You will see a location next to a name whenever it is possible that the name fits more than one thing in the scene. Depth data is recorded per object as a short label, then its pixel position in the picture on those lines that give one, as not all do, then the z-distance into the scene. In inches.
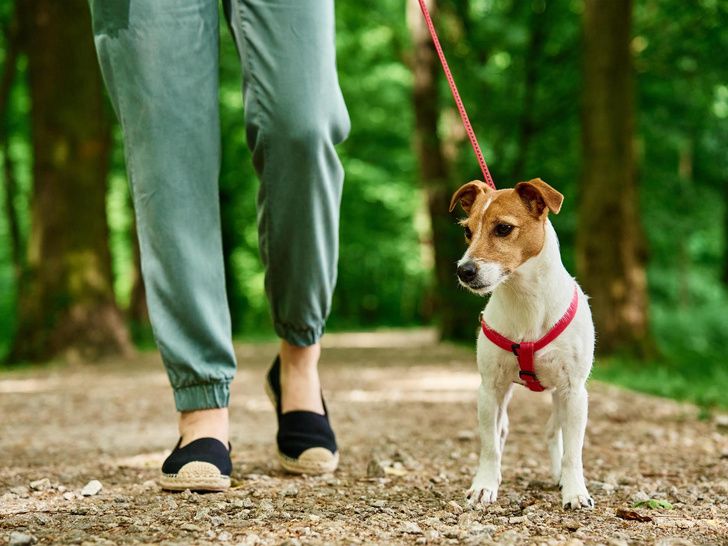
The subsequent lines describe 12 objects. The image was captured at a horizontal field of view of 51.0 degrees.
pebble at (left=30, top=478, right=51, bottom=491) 105.0
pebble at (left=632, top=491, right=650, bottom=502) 101.4
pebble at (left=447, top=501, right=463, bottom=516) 93.8
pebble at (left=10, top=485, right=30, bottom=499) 100.3
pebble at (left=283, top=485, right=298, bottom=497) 101.7
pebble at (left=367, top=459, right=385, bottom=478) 117.0
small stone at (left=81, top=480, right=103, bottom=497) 102.0
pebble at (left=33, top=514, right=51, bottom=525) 85.0
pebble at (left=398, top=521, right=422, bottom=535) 83.0
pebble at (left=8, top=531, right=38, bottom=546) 74.3
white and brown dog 100.0
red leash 109.7
